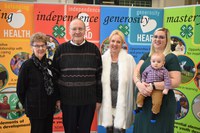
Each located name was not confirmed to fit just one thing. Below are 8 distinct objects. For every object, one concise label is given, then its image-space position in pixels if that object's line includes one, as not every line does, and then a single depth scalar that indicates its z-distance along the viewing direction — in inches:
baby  80.2
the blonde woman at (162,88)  82.2
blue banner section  135.3
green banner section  125.6
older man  93.0
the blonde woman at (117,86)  96.6
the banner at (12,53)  124.3
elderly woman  85.6
